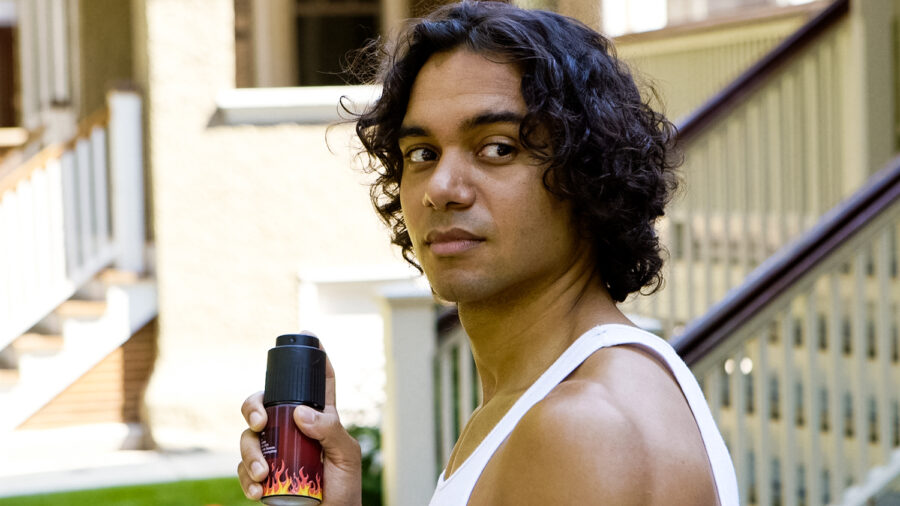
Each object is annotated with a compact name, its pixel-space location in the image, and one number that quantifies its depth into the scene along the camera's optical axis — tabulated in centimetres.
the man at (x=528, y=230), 144
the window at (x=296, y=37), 971
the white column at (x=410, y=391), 524
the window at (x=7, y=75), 1043
